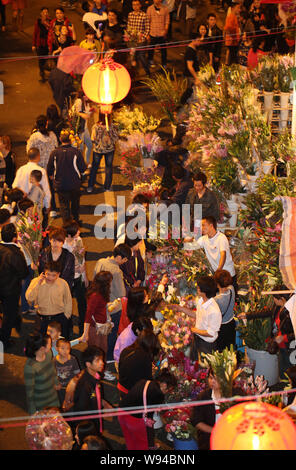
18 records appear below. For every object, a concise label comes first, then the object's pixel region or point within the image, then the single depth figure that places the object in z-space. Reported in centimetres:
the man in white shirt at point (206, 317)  1512
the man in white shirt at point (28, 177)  2038
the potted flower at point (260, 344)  1631
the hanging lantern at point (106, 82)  2203
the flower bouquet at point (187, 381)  1502
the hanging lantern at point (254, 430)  1002
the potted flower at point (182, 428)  1444
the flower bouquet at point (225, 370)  1372
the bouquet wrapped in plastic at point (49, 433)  1215
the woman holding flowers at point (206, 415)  1342
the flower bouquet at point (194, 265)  1774
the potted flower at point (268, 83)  2293
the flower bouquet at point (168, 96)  2609
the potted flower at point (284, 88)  2266
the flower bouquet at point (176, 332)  1557
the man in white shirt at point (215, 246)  1718
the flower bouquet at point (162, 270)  1806
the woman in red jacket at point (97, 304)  1580
